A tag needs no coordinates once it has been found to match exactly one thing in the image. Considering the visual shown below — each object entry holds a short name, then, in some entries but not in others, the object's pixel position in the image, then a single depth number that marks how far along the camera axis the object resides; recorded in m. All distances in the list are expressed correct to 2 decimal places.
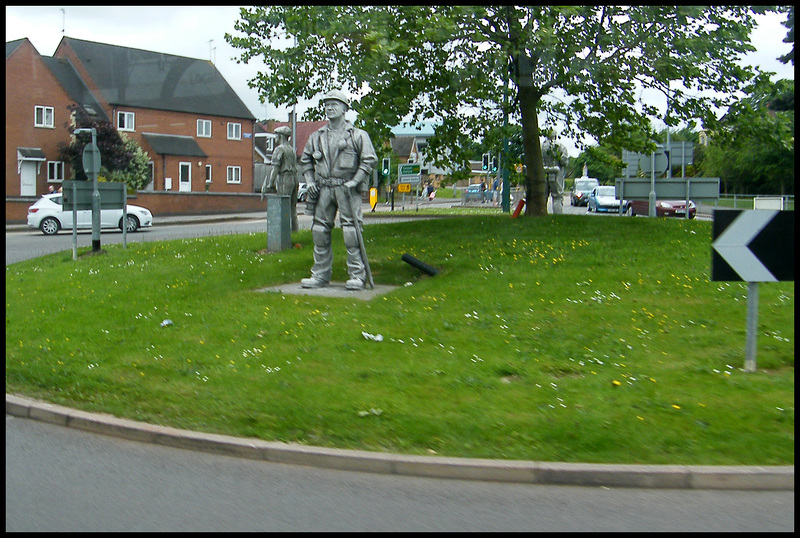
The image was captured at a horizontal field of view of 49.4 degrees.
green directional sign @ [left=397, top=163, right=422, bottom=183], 45.81
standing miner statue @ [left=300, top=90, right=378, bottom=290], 11.48
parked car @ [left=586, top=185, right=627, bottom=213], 44.69
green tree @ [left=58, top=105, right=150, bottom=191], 48.84
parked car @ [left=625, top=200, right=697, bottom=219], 37.50
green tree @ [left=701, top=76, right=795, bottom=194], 16.62
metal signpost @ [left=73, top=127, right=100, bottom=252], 17.88
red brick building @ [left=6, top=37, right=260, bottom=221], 48.09
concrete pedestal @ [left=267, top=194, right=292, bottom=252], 16.27
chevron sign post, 7.64
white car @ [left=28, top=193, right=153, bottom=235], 31.11
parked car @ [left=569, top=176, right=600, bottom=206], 55.28
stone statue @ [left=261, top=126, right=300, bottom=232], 19.05
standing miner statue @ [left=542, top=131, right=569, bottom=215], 22.38
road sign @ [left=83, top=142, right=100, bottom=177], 17.86
